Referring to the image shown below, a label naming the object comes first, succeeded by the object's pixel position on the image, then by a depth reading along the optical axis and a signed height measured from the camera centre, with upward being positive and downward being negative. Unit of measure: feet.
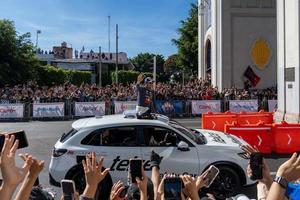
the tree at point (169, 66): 313.12 +22.33
